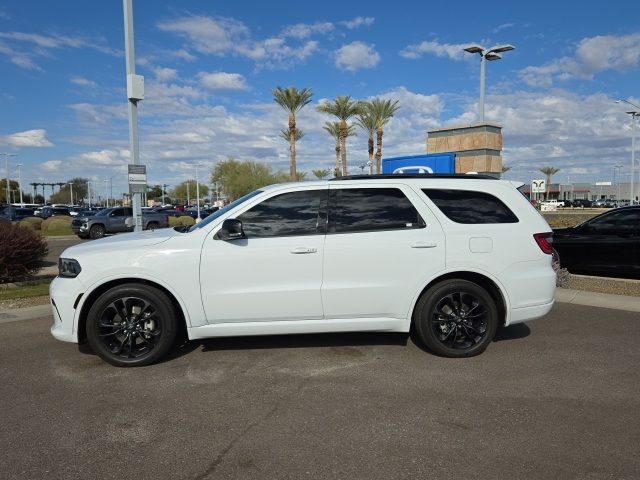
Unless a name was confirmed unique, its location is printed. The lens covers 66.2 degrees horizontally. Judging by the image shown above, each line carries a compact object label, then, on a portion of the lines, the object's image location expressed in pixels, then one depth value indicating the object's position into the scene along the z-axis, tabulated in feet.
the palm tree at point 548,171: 322.14
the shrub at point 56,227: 98.21
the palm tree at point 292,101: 127.85
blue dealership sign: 43.93
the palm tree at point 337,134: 144.43
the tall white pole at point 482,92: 56.75
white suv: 15.44
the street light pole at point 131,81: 32.68
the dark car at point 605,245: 29.35
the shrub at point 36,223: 102.63
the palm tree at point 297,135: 145.59
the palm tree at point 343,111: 129.08
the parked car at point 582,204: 267.02
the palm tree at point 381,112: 124.16
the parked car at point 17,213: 129.50
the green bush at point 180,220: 112.23
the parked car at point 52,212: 162.32
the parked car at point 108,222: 86.02
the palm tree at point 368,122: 127.35
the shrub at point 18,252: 30.35
